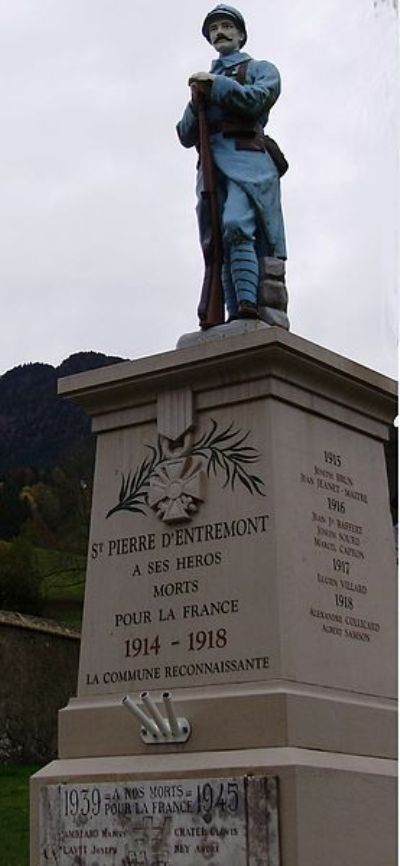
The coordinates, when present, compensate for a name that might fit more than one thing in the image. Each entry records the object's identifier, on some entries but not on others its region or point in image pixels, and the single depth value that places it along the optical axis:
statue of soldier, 8.00
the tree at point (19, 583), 30.00
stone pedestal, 6.88
